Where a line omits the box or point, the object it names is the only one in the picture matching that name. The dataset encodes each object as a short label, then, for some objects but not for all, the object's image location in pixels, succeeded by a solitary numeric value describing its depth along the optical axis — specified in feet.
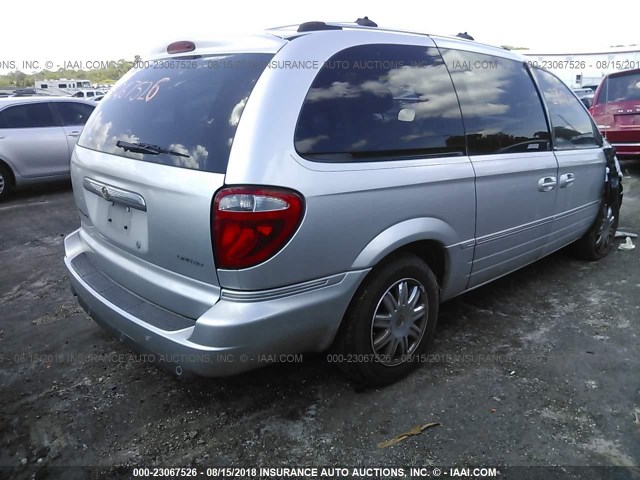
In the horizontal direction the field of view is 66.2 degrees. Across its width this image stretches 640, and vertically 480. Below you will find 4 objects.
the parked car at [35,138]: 23.20
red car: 25.75
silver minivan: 6.44
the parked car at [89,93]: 73.10
